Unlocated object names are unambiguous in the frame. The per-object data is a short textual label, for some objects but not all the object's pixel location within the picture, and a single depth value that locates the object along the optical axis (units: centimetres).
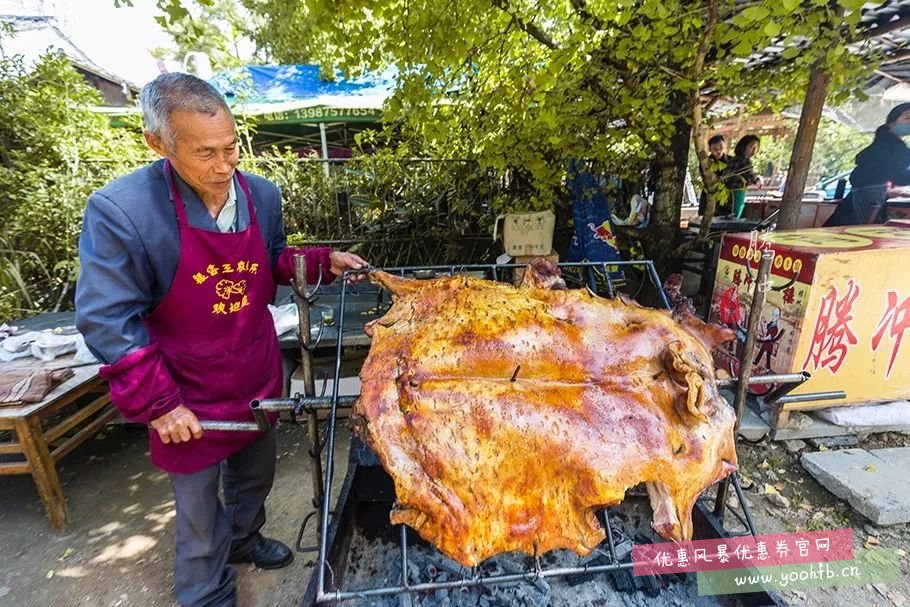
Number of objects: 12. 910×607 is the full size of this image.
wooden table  292
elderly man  174
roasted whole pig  156
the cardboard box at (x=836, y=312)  327
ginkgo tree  351
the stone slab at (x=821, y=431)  371
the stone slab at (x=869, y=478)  302
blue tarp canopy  941
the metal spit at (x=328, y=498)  139
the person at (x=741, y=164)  690
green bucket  733
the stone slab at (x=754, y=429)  376
